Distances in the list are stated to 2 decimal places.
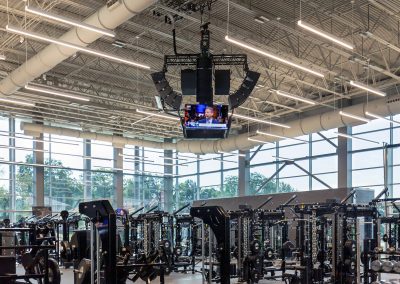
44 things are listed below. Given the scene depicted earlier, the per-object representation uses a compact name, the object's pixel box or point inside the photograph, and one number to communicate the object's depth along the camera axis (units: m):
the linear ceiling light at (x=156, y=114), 14.78
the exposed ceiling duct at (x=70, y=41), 9.05
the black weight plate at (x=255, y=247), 11.09
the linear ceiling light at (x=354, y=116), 14.34
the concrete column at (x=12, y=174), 21.44
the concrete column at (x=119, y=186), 24.81
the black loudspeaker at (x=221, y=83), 9.41
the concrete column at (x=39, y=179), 21.89
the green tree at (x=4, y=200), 21.31
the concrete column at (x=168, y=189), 27.20
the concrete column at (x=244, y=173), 23.00
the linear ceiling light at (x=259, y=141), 18.68
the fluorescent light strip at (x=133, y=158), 22.55
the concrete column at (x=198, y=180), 25.75
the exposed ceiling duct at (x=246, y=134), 14.70
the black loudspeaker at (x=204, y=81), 9.02
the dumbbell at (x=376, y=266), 9.31
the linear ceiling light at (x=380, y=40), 10.05
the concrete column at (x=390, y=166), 17.64
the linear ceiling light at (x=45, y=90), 11.76
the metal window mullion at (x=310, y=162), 20.30
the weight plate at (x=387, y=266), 9.23
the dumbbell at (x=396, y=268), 9.16
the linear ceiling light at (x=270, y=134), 17.52
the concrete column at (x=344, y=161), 18.56
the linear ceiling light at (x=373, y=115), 14.56
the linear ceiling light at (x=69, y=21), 7.70
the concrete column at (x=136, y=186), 25.62
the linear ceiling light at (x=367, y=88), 11.72
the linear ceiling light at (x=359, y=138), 16.40
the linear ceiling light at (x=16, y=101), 12.80
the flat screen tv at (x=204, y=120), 8.91
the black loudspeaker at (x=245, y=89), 9.38
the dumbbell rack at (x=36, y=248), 5.77
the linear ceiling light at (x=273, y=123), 15.46
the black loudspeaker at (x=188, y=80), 9.17
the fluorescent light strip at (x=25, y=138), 19.41
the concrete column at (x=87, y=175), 23.70
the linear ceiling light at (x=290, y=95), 13.01
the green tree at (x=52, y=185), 21.88
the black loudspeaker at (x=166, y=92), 9.66
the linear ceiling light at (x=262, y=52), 8.84
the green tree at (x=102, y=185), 24.36
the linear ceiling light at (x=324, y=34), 8.20
